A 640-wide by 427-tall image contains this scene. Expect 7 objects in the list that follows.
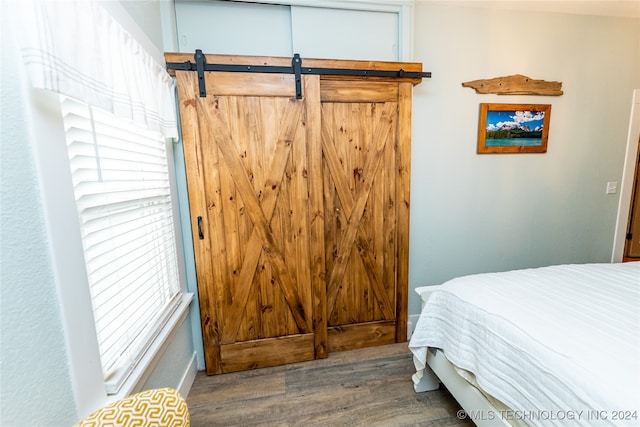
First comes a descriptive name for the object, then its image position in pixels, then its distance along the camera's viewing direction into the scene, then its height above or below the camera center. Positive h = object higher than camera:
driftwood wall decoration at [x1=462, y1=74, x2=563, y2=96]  2.14 +0.76
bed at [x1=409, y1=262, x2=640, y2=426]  0.77 -0.62
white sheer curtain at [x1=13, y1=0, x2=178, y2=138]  0.67 +0.42
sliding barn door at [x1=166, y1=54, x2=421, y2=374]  1.70 -0.16
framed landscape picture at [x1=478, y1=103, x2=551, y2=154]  2.19 +0.41
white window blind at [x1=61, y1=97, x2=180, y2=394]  0.93 -0.18
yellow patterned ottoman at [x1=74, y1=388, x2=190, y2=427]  0.66 -0.61
